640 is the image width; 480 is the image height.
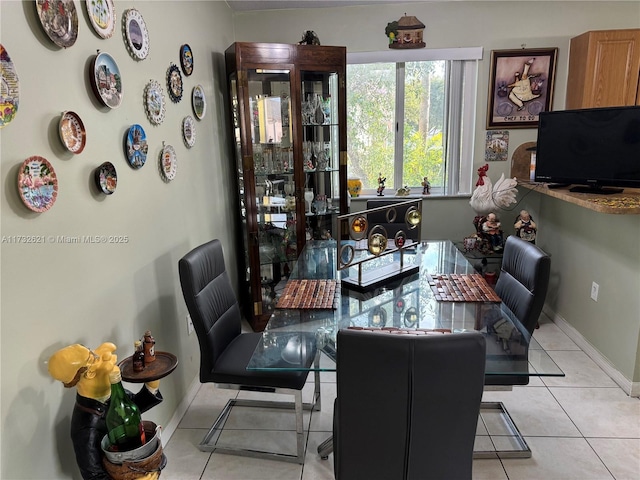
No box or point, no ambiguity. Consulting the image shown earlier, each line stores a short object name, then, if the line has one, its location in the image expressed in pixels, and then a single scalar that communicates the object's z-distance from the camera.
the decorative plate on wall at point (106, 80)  1.48
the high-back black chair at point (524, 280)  1.78
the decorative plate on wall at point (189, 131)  2.30
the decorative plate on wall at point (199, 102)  2.45
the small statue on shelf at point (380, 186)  3.52
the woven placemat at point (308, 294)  1.83
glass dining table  1.51
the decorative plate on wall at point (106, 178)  1.50
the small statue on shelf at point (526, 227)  3.10
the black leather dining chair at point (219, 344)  1.83
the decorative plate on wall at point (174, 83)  2.11
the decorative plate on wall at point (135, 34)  1.70
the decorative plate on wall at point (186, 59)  2.26
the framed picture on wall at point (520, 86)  3.22
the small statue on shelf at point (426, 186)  3.57
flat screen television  2.40
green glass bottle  1.30
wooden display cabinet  2.90
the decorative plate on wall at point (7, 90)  1.09
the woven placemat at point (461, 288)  1.83
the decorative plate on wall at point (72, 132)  1.32
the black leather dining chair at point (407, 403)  1.10
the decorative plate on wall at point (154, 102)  1.88
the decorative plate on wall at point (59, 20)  1.24
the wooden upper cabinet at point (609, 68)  2.89
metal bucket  1.28
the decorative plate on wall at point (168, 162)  2.02
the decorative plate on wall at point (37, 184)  1.17
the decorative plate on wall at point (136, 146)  1.72
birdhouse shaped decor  3.17
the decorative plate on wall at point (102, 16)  1.47
